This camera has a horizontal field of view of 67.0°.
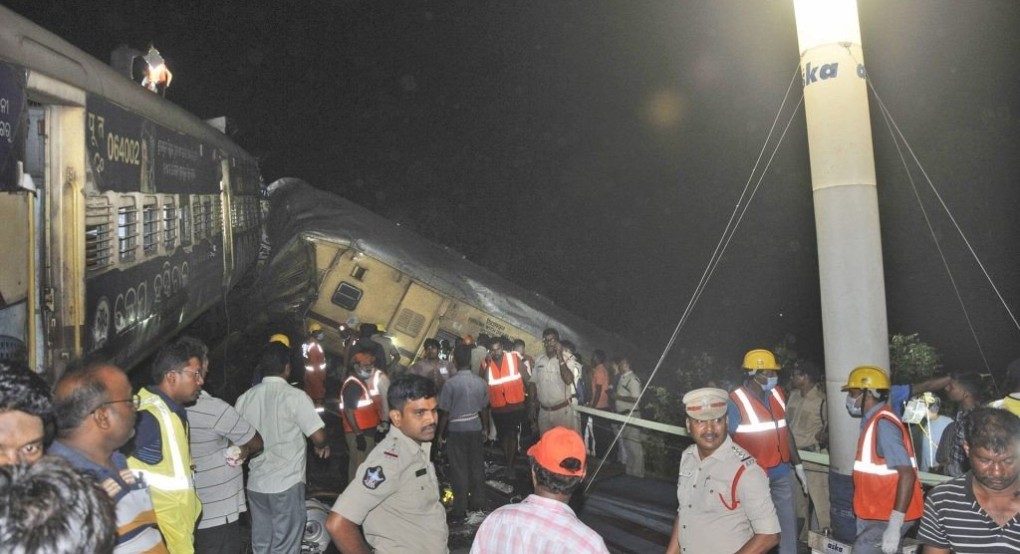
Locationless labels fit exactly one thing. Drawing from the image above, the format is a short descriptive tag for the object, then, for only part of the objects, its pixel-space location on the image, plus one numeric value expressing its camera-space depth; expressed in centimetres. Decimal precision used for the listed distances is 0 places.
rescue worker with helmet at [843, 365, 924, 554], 466
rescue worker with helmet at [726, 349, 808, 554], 586
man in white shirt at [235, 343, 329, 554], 530
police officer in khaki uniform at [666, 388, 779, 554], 371
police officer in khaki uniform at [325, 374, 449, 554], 330
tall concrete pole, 689
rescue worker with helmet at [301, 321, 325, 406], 1067
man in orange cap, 260
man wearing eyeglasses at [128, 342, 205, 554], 374
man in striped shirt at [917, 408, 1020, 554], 325
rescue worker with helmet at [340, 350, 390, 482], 812
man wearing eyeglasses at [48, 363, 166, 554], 276
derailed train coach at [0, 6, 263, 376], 426
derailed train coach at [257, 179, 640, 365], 1481
